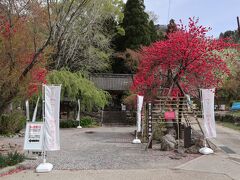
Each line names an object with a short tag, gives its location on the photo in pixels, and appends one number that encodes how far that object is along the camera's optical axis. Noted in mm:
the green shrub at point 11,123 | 13555
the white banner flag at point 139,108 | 11344
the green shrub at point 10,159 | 6934
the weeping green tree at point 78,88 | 18688
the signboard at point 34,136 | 7133
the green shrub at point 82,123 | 19344
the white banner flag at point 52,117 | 6938
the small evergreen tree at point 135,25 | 28031
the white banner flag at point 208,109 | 9148
